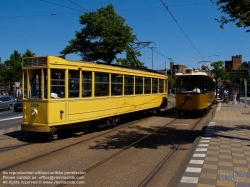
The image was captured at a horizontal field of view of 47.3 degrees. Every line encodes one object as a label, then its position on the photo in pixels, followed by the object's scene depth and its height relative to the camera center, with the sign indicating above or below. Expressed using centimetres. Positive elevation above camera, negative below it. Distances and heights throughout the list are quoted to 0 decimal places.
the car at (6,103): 2767 -116
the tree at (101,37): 3148 +601
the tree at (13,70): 4438 +329
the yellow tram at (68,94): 952 -11
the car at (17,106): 2547 -139
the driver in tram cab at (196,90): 1730 +2
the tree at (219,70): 5052 +364
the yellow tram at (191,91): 1719 -4
